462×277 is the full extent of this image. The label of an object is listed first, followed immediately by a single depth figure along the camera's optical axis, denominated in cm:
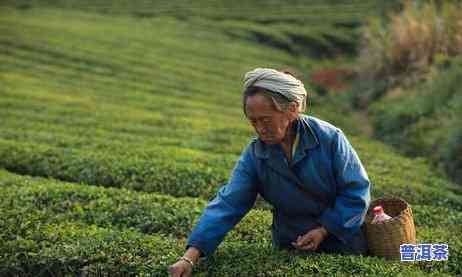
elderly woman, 356
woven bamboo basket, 388
